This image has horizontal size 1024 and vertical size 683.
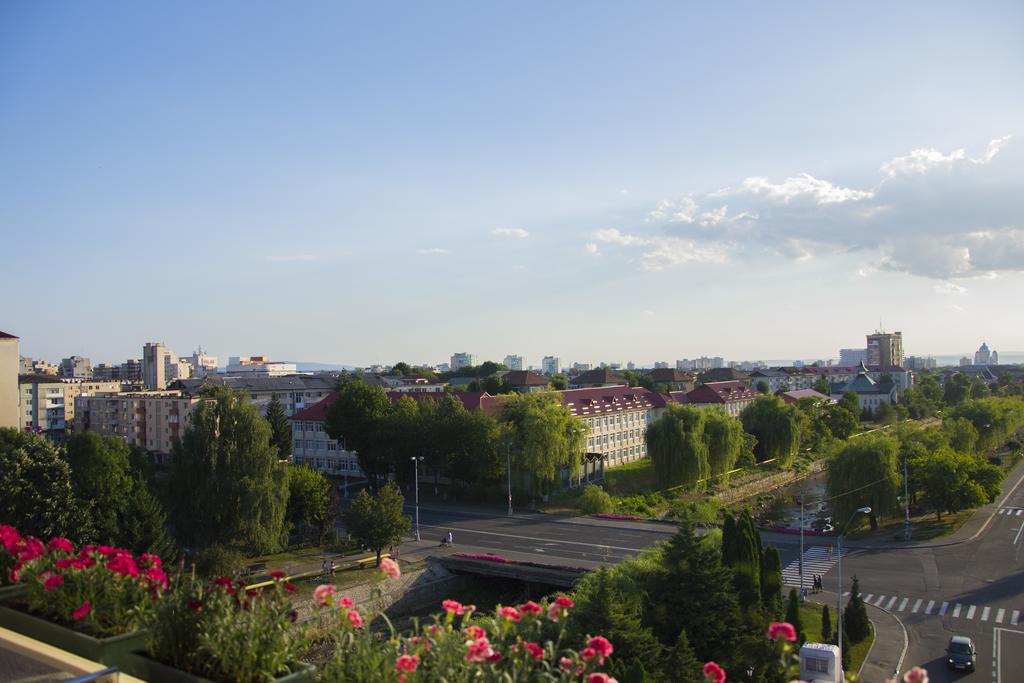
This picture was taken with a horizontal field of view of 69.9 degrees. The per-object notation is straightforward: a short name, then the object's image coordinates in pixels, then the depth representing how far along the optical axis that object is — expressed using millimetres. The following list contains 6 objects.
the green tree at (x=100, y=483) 30812
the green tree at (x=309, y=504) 39312
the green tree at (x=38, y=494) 29656
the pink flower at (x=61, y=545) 8781
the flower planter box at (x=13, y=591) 7996
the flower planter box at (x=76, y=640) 6477
